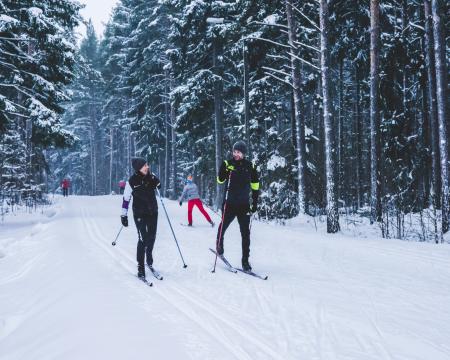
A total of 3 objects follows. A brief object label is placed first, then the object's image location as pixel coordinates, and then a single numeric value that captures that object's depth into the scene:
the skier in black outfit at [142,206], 7.07
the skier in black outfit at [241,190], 7.44
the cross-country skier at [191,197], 14.16
